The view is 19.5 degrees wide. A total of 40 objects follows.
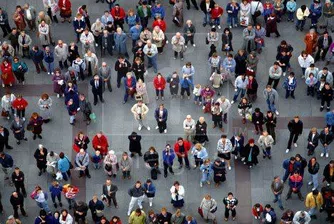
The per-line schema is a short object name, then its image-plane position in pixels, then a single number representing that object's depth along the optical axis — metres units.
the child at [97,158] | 36.76
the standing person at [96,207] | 34.94
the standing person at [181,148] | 36.53
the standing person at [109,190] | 35.50
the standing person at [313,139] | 36.80
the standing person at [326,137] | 36.75
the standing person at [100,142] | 36.75
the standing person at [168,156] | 36.38
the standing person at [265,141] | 36.72
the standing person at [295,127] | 37.09
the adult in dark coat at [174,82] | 39.09
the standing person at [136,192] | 35.38
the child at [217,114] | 37.88
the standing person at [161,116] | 37.78
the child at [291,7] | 41.81
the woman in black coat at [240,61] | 39.72
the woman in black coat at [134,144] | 37.06
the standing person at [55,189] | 35.35
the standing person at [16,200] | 35.00
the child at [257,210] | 34.94
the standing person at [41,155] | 36.34
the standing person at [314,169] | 35.72
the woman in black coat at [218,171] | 36.12
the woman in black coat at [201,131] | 37.44
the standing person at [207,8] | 42.06
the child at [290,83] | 38.94
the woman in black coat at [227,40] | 40.66
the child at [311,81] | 38.86
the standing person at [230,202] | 34.91
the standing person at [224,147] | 36.50
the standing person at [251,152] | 36.62
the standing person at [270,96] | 38.16
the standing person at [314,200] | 34.91
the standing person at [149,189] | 35.53
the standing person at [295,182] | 35.66
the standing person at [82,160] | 36.38
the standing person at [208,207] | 34.88
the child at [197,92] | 38.75
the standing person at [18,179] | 35.69
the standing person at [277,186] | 35.38
